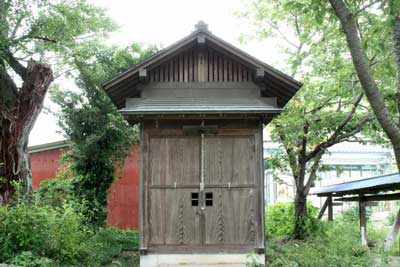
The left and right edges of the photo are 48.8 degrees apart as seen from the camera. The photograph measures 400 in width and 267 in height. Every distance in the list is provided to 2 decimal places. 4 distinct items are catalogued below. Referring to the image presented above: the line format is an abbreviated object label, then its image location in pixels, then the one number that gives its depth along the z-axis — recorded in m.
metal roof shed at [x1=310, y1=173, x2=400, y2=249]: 9.93
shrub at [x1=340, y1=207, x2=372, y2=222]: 17.68
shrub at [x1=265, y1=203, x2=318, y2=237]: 16.48
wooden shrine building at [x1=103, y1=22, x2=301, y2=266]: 8.77
